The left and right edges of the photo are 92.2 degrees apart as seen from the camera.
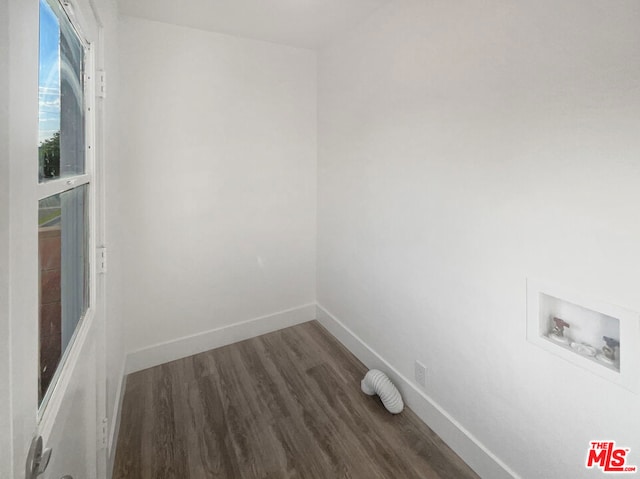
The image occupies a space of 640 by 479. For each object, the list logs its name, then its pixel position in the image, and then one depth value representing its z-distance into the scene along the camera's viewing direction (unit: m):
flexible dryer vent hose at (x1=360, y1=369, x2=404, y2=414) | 1.94
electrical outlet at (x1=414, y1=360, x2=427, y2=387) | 1.90
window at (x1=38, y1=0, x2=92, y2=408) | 0.75
